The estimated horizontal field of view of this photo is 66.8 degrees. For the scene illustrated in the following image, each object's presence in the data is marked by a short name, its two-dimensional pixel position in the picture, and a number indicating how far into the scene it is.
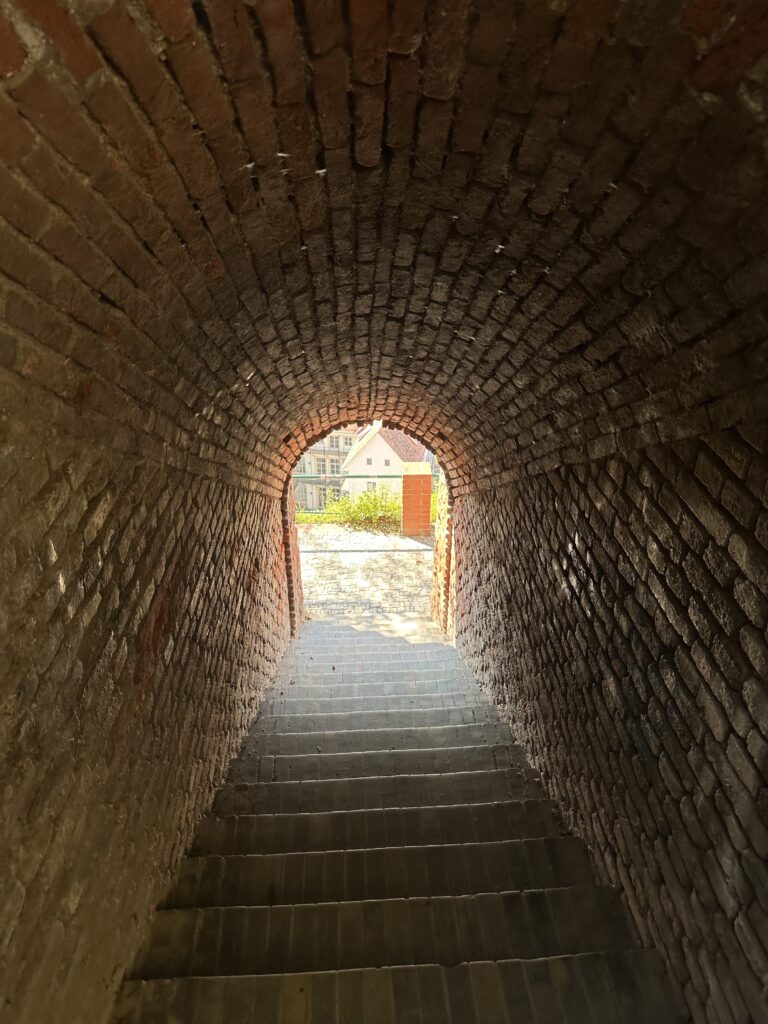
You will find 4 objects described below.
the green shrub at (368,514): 17.80
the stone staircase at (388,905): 2.65
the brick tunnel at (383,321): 1.47
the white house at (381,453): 24.62
